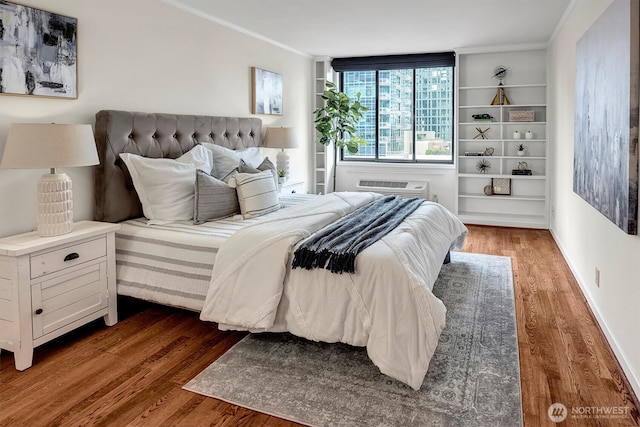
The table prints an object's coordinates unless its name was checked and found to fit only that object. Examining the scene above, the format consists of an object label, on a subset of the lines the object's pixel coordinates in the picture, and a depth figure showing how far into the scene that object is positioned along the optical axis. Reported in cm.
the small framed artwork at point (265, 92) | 500
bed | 217
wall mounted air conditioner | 637
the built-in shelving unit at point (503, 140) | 589
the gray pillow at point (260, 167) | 383
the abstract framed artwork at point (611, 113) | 212
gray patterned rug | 196
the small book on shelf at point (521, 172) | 597
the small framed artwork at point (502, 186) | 612
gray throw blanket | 231
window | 651
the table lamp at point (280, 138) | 503
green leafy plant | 625
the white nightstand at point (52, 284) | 232
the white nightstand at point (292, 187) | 539
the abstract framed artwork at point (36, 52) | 257
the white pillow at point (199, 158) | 358
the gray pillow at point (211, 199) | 319
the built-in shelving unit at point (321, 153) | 662
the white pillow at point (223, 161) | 385
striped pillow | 338
